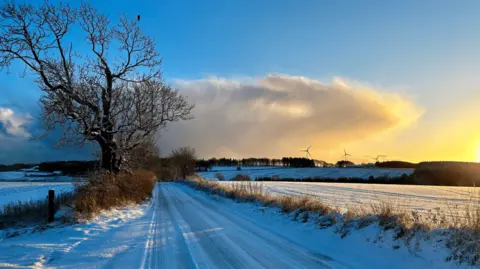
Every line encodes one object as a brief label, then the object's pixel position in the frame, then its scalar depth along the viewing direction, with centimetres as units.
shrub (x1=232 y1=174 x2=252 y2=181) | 5455
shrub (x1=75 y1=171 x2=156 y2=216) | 1379
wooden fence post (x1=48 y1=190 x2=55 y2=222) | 1183
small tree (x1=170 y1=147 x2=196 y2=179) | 10181
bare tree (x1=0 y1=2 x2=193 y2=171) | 1683
